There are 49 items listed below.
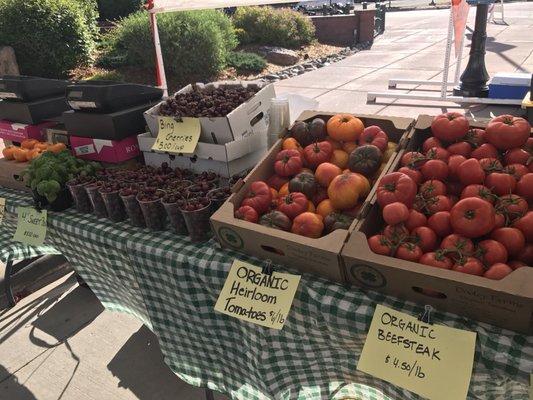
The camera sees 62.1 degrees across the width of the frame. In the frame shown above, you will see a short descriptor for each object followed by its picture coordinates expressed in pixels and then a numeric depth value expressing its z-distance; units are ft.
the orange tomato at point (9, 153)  8.37
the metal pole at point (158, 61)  16.16
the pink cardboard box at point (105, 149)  7.68
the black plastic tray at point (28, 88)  8.75
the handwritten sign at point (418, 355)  3.84
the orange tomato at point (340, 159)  6.00
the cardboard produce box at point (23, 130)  9.07
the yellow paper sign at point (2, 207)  7.78
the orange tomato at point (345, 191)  5.12
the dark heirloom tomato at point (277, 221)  5.04
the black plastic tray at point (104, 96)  7.57
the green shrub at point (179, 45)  31.73
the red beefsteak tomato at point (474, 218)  4.16
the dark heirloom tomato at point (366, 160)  5.53
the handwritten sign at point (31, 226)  7.16
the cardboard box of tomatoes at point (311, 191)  4.79
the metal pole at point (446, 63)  21.19
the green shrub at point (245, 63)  35.94
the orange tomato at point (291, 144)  6.26
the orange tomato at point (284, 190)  5.74
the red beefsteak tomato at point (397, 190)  4.67
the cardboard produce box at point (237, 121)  6.72
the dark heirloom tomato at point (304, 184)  5.54
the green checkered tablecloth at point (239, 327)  4.11
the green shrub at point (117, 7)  47.29
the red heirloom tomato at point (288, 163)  5.90
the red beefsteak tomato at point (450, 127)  5.34
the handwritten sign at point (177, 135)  6.86
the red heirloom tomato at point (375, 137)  5.83
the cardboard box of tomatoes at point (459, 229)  3.84
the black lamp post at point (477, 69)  21.97
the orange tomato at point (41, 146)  8.34
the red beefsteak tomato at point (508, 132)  4.98
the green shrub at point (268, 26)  42.55
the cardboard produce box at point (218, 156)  6.73
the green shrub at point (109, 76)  30.18
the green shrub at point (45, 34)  29.19
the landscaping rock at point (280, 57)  40.16
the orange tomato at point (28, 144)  8.55
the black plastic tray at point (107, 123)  7.54
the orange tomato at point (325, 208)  5.30
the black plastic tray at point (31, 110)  8.90
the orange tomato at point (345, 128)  6.07
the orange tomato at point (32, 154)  8.14
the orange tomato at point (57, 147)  8.07
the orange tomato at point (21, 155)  8.19
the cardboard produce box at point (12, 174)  8.00
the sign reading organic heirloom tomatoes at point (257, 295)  4.83
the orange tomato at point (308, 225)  4.91
